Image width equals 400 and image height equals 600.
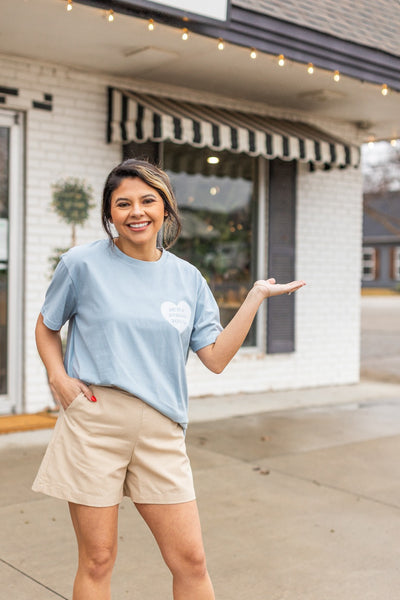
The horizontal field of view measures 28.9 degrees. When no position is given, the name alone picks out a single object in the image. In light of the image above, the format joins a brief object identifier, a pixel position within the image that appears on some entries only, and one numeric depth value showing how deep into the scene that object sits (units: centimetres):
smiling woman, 228
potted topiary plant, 709
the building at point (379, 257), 4991
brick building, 641
